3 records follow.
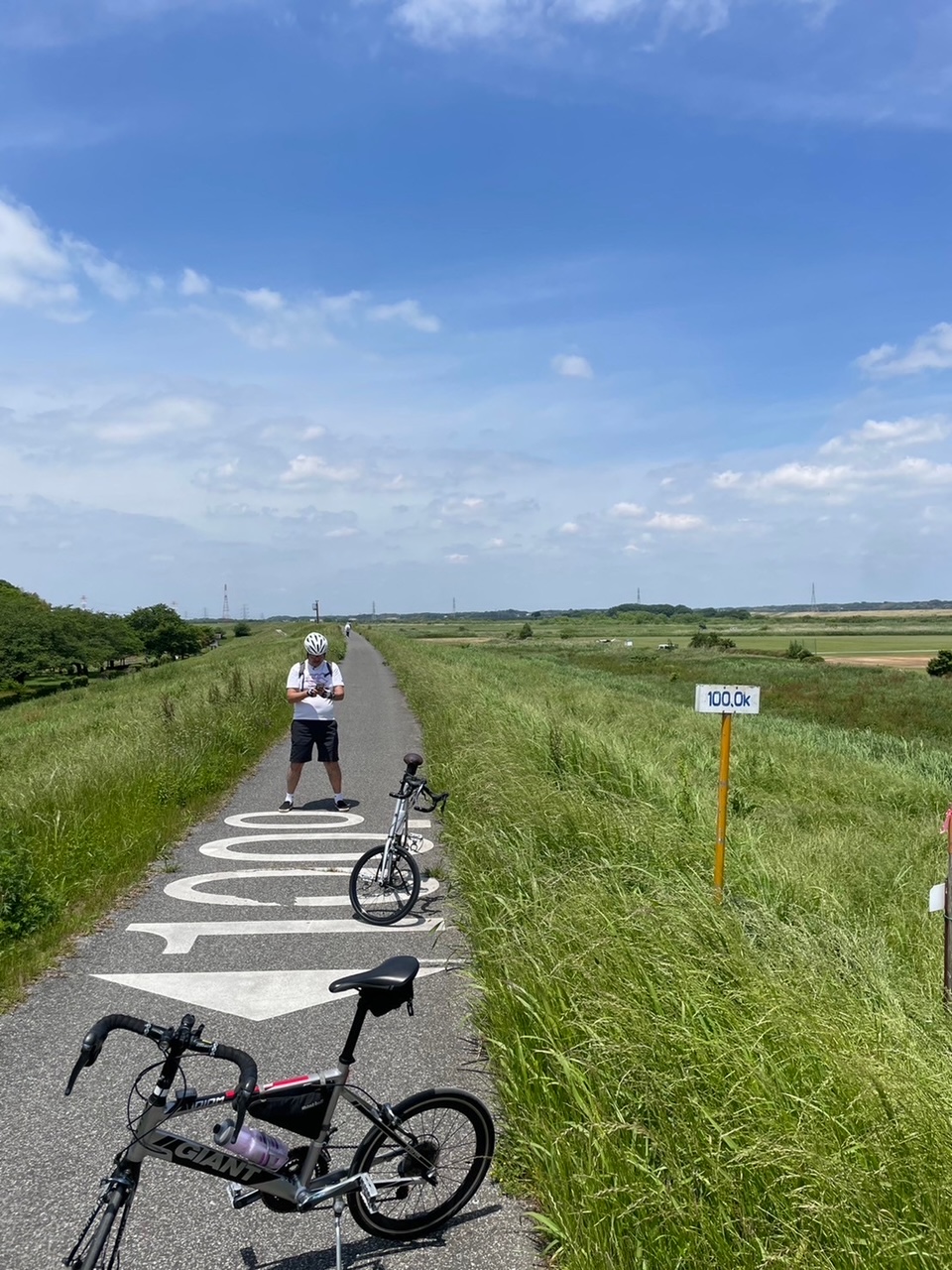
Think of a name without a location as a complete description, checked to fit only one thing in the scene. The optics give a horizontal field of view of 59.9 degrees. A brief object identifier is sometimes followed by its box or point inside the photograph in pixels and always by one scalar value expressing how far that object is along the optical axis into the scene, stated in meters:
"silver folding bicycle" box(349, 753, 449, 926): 6.18
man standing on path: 9.06
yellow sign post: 4.84
